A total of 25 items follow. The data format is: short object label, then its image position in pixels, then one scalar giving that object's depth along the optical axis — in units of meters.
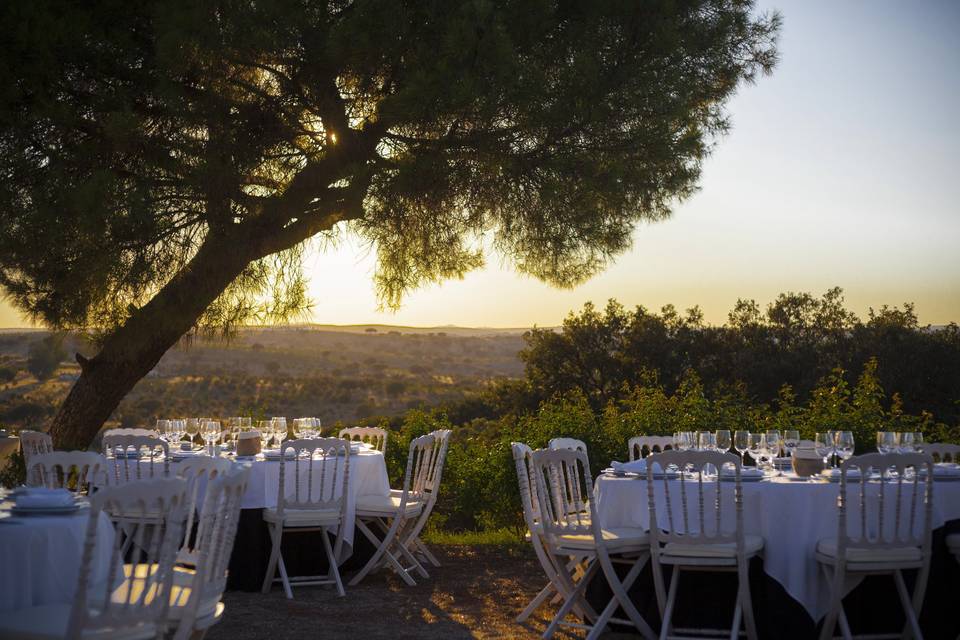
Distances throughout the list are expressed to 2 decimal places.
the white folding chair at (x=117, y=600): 2.51
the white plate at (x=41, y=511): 2.97
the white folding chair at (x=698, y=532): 3.83
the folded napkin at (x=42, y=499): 2.99
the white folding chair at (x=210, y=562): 2.83
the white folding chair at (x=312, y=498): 5.17
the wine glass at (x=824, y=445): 4.61
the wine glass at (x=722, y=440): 4.66
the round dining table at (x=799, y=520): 3.96
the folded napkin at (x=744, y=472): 4.18
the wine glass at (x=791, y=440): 4.91
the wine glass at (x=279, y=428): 6.06
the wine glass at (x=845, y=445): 4.66
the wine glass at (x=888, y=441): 4.76
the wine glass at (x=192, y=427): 5.94
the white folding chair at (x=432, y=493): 5.79
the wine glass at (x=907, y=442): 4.76
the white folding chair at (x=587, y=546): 4.10
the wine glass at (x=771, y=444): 4.63
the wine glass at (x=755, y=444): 4.66
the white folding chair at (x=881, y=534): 3.75
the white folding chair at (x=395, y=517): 5.55
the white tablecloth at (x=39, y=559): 2.78
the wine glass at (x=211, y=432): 5.98
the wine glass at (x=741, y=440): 4.62
